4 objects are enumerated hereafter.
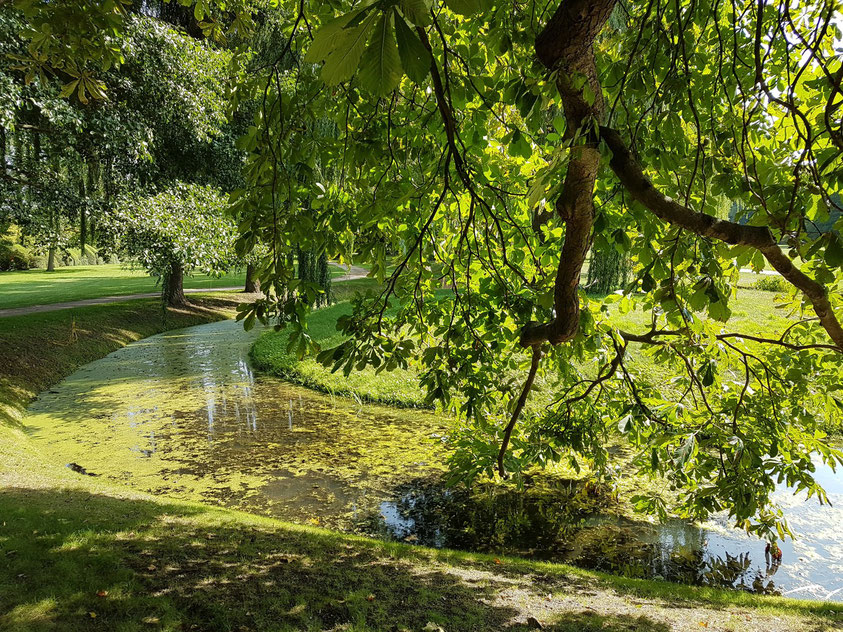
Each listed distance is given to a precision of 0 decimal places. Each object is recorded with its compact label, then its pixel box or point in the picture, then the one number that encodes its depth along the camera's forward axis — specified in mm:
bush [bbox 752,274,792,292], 19075
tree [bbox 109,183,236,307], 10070
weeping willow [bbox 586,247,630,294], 11278
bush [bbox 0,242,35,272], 30694
